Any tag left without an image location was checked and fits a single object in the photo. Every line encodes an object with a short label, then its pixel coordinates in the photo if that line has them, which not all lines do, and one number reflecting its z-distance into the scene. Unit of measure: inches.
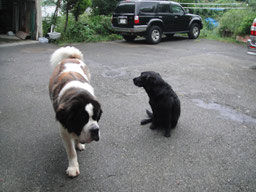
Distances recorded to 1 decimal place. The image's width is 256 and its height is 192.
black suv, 454.0
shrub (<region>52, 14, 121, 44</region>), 489.4
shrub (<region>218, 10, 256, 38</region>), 504.7
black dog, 144.2
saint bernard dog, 90.0
